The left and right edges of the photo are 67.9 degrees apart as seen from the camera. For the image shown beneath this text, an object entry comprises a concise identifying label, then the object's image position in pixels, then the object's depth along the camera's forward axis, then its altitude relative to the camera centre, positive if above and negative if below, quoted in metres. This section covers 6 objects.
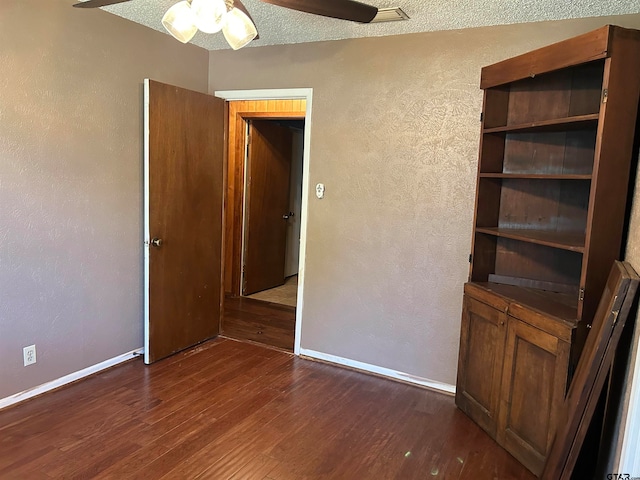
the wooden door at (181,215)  3.32 -0.22
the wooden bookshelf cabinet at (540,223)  2.07 -0.11
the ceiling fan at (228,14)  1.83 +0.69
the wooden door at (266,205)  5.46 -0.19
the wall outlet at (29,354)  2.77 -1.03
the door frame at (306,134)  3.53 +0.42
